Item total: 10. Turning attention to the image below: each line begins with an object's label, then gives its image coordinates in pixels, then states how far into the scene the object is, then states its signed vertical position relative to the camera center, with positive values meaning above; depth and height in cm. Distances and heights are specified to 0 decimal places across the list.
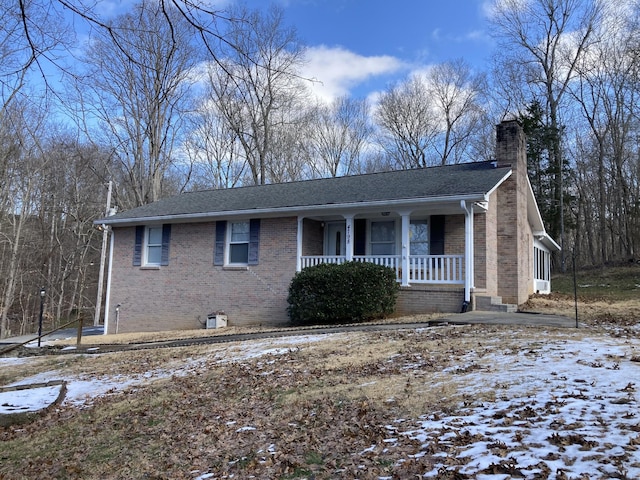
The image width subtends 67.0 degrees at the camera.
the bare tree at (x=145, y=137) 2742 +894
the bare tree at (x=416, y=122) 3691 +1321
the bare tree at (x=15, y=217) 2459 +368
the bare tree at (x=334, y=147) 3934 +1161
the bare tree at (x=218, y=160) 3447 +941
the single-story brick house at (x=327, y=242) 1318 +149
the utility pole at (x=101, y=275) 2156 +42
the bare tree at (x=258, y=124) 3141 +1109
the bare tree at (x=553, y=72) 3152 +1542
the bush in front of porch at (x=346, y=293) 1238 -8
